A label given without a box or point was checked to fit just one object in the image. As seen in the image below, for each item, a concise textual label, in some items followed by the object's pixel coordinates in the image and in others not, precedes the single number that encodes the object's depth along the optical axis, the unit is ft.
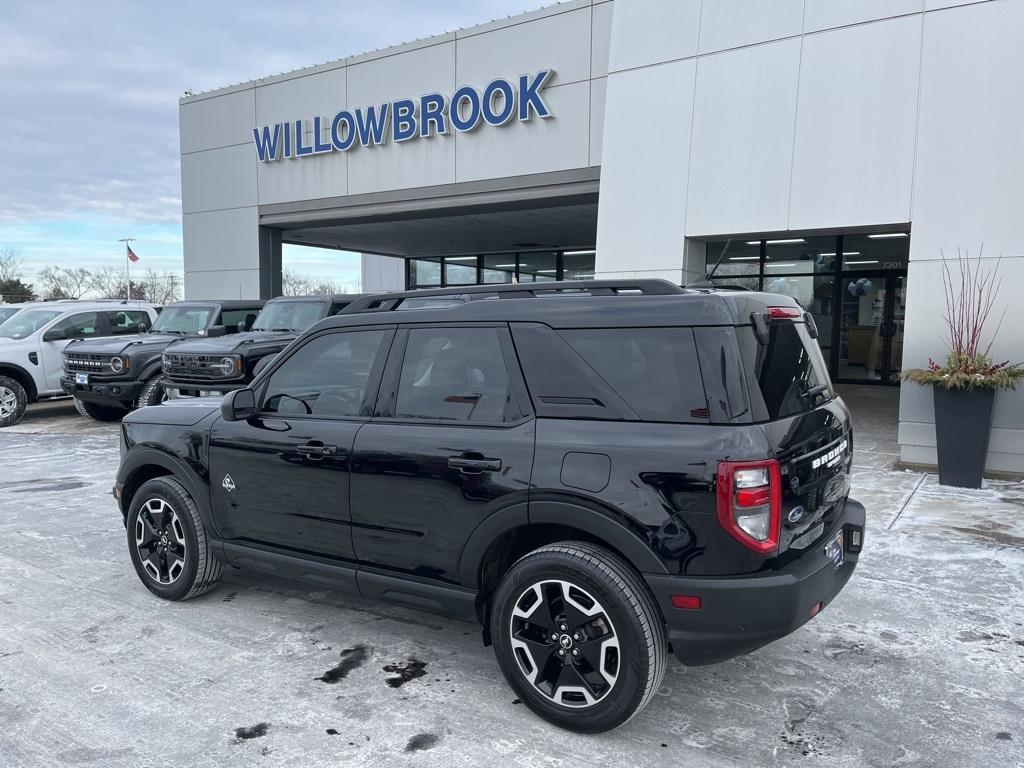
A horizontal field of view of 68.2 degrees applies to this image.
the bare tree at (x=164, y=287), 203.95
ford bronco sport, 9.68
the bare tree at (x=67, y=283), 185.06
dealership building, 27.76
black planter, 25.26
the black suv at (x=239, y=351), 32.30
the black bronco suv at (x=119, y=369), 36.81
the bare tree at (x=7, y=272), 164.78
